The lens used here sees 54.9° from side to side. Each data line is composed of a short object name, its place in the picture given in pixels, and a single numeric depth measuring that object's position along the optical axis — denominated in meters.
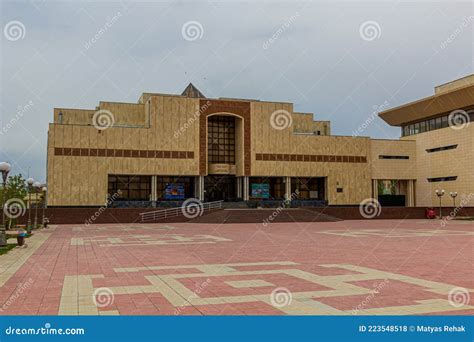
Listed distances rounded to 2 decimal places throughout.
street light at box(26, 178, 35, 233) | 25.66
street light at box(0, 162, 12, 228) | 16.09
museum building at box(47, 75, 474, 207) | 45.19
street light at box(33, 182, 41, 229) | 27.07
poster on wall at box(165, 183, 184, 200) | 50.88
